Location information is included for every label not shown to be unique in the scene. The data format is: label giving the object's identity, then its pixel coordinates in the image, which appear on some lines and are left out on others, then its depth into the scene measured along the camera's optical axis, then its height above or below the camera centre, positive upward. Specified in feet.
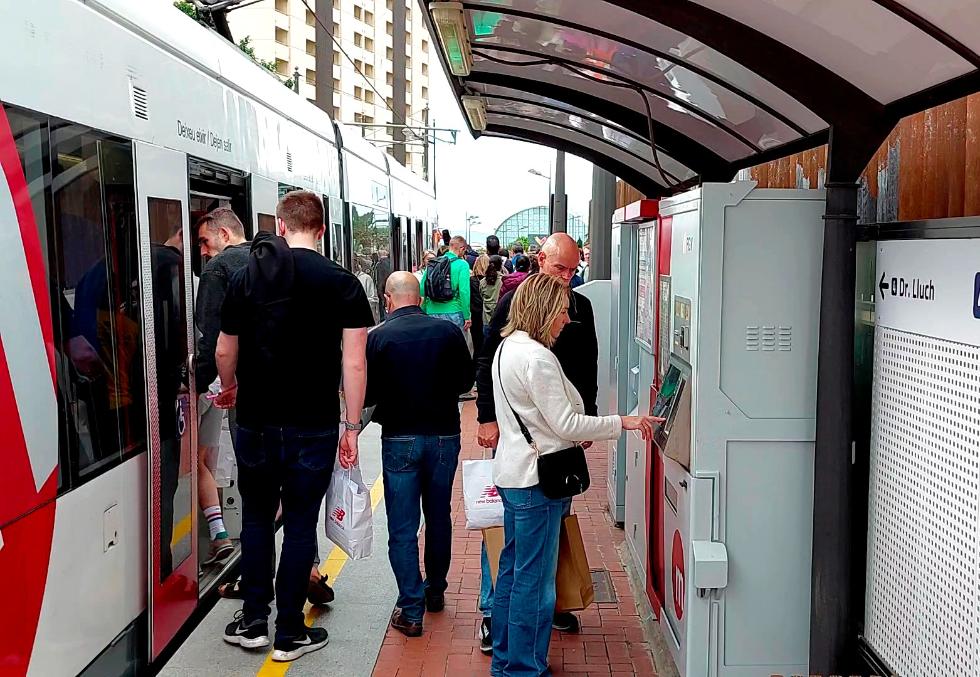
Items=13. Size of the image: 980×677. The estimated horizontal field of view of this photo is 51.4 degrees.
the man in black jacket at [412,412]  16.02 -2.28
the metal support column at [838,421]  11.63 -1.79
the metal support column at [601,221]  31.84 +1.43
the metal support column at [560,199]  58.23 +3.92
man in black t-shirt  14.73 -1.66
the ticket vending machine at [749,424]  12.38 -1.97
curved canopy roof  9.74 +2.53
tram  10.18 -0.62
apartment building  198.18 +49.18
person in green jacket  34.99 -1.16
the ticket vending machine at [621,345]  20.27 -1.64
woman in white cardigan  13.07 -2.22
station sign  8.82 -0.23
